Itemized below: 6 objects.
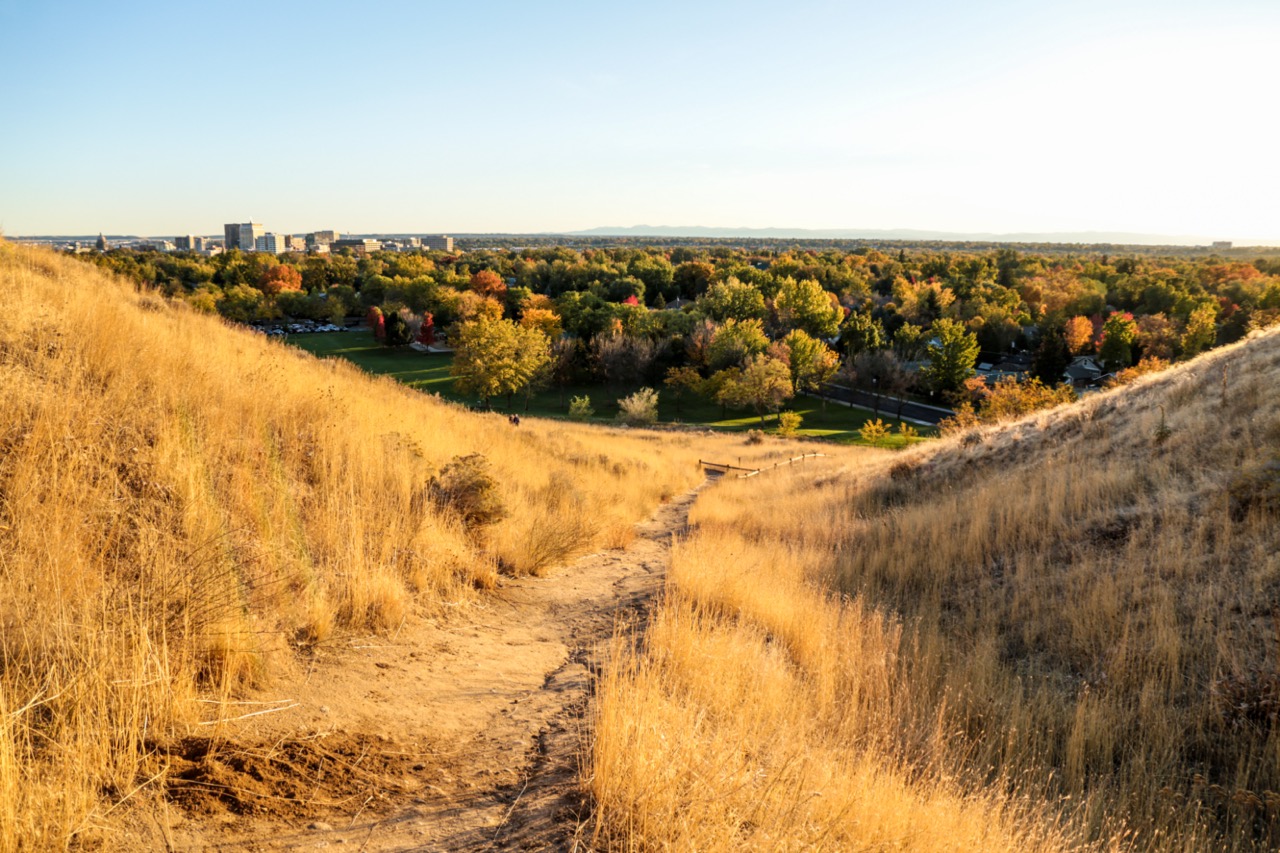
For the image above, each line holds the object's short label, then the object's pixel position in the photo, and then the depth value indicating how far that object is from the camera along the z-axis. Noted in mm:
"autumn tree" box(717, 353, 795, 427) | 61562
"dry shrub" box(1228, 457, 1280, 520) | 7555
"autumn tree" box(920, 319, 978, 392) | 66250
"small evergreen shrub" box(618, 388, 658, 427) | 55719
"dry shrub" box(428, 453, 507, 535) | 8438
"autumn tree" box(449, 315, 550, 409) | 59062
